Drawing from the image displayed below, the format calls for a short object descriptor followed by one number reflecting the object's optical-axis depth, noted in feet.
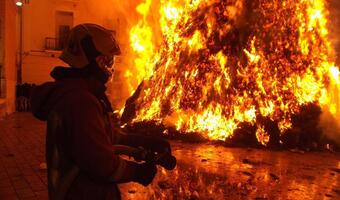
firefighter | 6.14
